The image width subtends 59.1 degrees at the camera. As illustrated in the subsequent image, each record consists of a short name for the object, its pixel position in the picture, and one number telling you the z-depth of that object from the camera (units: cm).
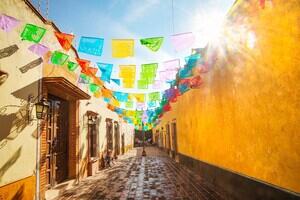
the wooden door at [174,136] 2015
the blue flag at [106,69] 963
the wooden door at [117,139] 2421
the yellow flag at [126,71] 977
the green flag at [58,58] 832
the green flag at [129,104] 1792
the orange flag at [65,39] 757
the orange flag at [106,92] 1549
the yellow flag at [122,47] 784
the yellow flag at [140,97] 1483
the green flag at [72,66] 1013
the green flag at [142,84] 1165
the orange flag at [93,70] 1185
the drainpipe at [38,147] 687
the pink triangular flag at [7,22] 571
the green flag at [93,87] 1294
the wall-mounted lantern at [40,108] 643
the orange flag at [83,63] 1082
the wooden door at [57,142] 882
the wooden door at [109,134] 1912
